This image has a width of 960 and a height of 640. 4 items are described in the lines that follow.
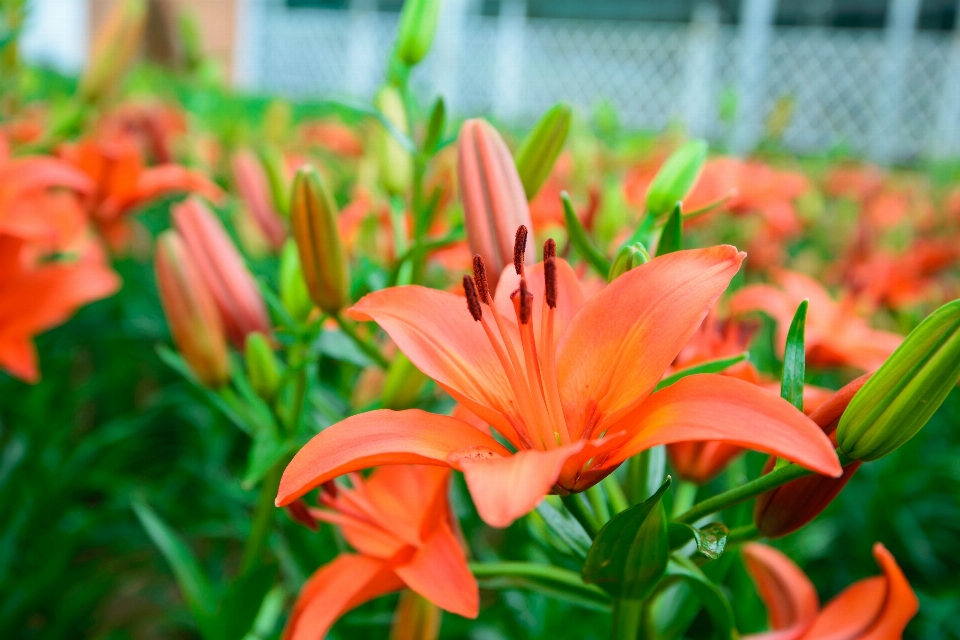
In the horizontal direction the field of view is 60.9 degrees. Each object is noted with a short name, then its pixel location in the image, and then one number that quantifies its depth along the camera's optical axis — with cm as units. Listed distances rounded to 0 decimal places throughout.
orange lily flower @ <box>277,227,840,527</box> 31
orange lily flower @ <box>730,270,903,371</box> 73
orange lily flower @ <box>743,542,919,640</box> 43
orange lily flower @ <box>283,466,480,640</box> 41
